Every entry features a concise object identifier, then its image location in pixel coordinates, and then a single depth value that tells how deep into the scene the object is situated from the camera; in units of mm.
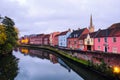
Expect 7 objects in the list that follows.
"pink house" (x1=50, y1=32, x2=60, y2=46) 54472
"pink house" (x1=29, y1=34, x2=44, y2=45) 67040
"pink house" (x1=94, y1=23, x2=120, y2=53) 22140
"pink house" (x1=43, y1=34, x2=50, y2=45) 59237
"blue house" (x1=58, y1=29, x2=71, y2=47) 42689
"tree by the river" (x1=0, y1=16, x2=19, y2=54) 24065
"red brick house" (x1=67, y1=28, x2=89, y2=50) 33885
